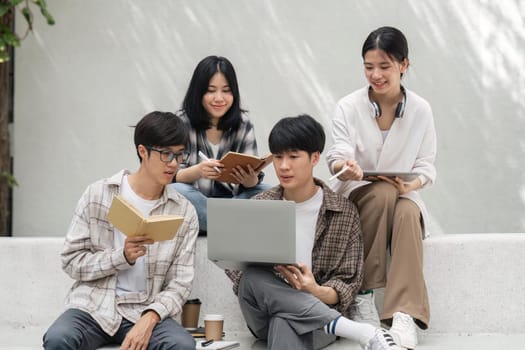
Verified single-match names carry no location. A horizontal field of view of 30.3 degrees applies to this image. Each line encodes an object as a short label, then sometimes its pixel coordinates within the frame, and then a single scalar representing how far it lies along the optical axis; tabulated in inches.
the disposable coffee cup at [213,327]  157.6
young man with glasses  149.9
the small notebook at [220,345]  152.6
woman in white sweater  162.4
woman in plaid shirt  181.8
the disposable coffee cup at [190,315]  168.4
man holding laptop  149.3
